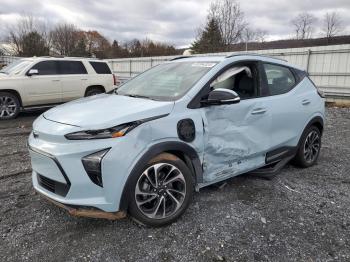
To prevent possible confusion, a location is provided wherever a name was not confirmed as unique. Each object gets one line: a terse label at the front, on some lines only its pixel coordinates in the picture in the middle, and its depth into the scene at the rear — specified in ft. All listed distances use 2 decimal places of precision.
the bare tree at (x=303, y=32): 162.81
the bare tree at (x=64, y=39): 162.20
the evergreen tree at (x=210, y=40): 115.90
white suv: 29.50
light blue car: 8.82
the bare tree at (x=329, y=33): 157.46
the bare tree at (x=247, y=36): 125.33
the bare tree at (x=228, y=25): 121.90
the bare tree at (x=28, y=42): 131.95
